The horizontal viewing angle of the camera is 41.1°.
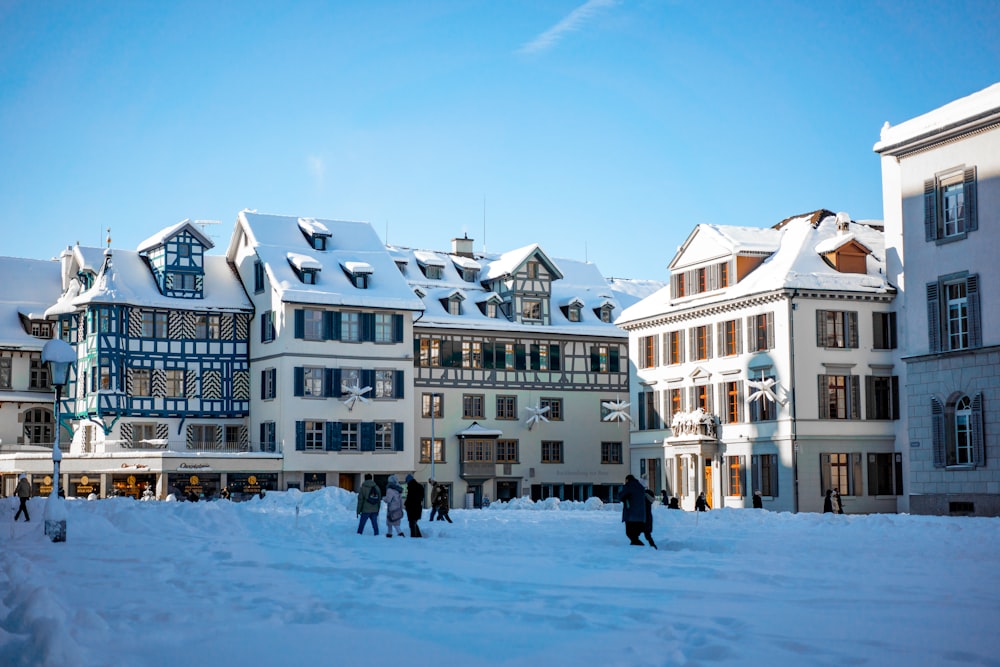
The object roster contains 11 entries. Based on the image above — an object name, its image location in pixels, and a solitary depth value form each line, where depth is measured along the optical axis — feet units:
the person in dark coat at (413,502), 101.40
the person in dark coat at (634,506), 88.28
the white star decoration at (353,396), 201.98
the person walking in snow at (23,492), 122.52
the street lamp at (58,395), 86.84
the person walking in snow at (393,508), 100.22
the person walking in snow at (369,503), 103.55
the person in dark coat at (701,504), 160.31
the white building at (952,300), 119.03
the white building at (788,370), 170.91
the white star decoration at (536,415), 223.71
